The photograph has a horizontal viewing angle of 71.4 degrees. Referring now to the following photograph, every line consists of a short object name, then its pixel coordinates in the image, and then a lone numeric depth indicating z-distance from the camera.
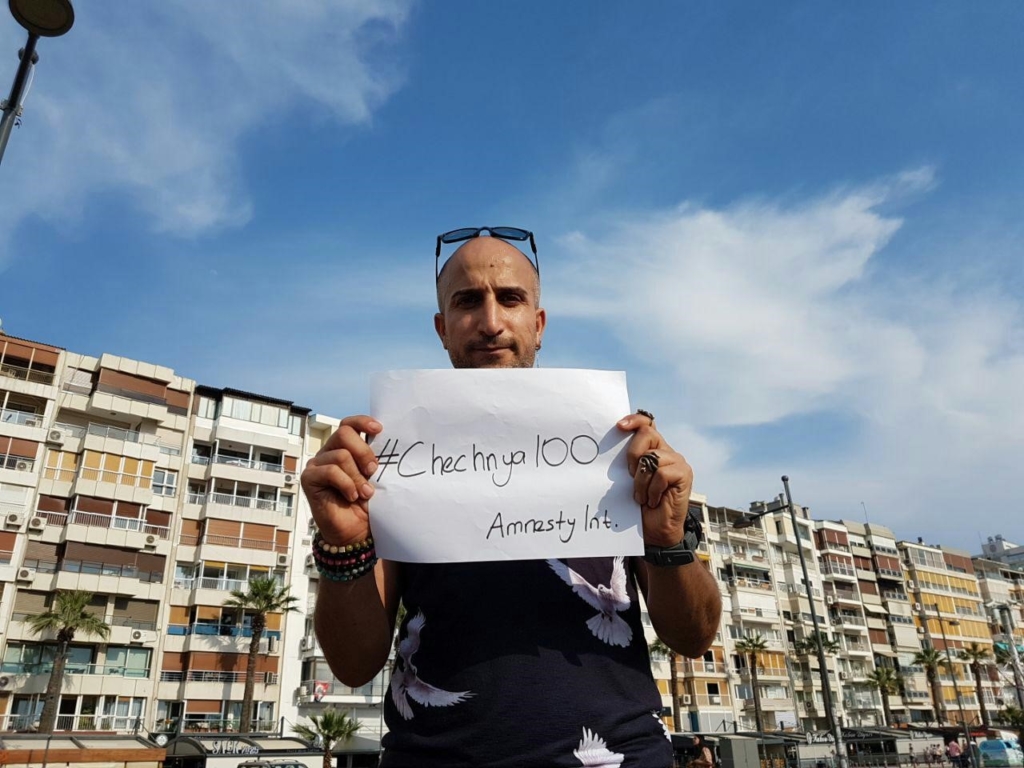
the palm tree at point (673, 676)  50.60
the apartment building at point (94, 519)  36.06
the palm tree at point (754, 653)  56.00
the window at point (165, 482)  42.81
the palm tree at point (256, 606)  38.12
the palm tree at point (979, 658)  68.19
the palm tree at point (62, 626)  33.72
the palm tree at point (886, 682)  63.34
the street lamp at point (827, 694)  25.38
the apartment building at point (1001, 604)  82.50
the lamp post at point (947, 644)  72.14
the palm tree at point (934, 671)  66.62
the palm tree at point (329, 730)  38.18
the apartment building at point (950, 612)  75.88
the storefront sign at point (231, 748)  32.06
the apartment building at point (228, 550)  39.34
